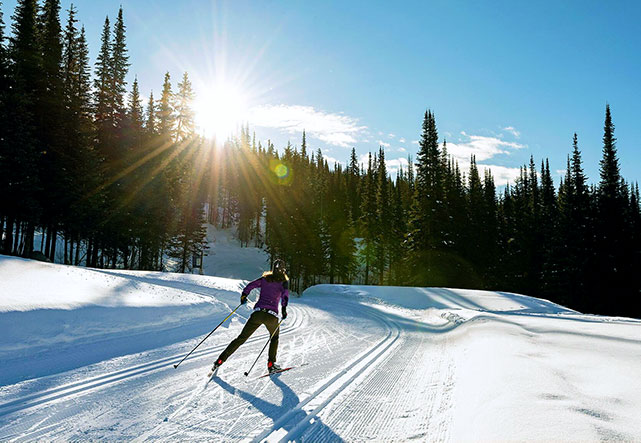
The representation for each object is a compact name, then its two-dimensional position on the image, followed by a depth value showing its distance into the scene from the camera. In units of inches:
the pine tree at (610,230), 1470.2
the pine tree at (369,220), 2081.7
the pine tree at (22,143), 860.0
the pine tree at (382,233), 2058.3
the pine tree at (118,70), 1416.3
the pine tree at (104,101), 1324.8
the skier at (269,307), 272.4
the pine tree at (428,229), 1454.2
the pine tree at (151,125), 1582.4
